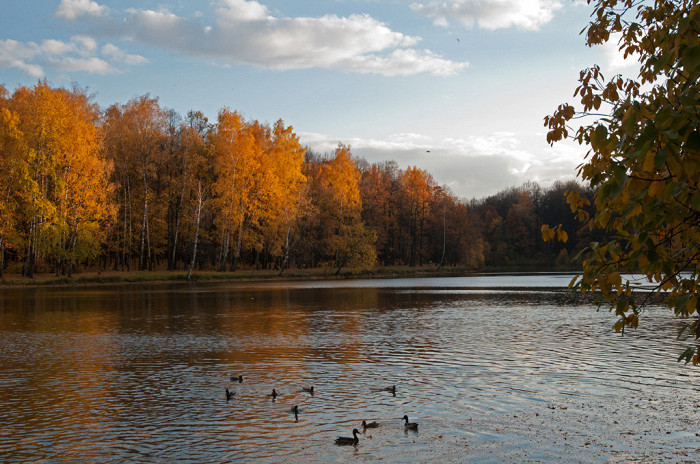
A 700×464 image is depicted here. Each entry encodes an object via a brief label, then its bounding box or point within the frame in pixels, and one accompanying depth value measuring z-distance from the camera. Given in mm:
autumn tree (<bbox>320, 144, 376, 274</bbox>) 69000
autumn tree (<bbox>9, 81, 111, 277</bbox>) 46875
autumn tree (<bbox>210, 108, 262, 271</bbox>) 59500
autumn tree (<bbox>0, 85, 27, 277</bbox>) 46594
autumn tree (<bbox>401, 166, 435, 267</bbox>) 88188
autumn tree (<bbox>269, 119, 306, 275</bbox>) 62219
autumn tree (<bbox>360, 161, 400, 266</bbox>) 82812
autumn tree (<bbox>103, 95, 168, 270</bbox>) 56500
